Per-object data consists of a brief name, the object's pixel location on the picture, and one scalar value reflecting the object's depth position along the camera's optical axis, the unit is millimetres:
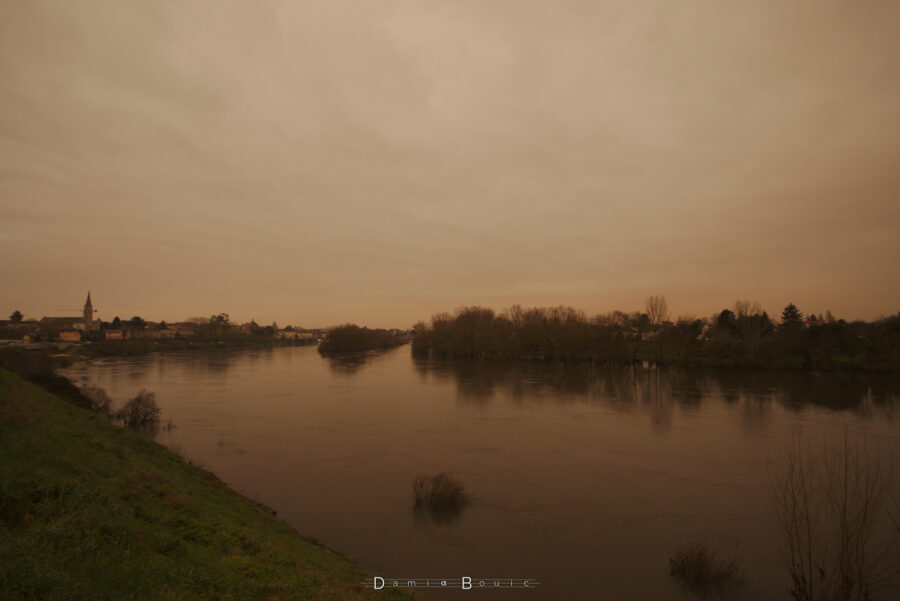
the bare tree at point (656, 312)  55656
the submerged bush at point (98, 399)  20408
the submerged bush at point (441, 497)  11298
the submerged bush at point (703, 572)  8180
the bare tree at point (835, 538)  6695
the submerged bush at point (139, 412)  19578
